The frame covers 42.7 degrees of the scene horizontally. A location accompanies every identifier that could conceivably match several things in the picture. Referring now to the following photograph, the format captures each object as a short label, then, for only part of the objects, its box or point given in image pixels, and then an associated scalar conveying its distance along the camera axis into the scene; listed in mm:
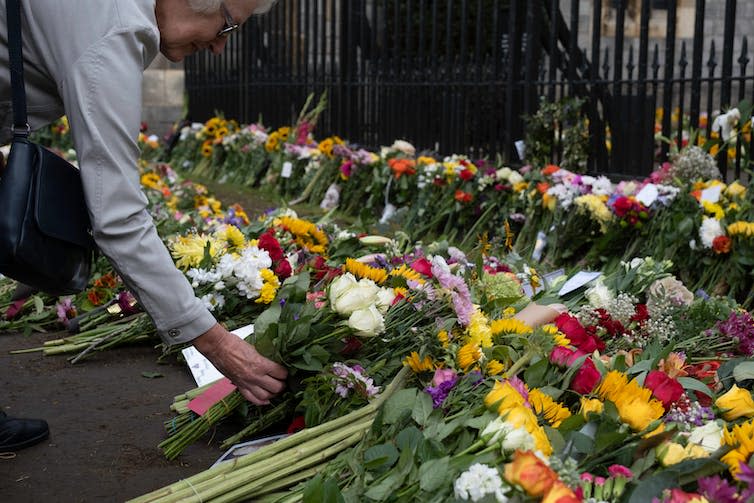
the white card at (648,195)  5457
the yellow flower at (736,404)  2268
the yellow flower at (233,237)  3830
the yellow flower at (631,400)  2080
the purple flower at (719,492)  1711
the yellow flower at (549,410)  2207
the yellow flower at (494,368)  2506
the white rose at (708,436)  2064
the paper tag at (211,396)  2822
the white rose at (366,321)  2596
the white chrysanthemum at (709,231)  4898
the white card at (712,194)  5195
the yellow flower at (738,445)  1906
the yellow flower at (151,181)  6996
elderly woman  2084
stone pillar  15164
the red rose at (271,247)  3580
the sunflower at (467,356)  2490
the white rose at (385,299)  2748
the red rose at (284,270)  3471
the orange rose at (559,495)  1667
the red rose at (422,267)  3197
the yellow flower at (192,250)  3600
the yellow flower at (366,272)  3043
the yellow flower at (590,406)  2157
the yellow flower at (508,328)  2727
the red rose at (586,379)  2297
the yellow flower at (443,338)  2584
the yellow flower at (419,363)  2527
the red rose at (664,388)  2240
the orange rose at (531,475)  1704
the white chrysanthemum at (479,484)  1786
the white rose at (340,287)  2646
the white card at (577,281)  3541
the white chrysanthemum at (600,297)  3277
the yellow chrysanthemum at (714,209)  5023
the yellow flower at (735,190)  5188
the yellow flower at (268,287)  3361
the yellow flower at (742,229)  4741
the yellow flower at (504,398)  2088
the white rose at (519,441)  1953
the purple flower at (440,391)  2334
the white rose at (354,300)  2625
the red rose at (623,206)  5406
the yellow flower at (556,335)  2611
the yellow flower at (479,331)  2641
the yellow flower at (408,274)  3078
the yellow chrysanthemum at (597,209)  5512
